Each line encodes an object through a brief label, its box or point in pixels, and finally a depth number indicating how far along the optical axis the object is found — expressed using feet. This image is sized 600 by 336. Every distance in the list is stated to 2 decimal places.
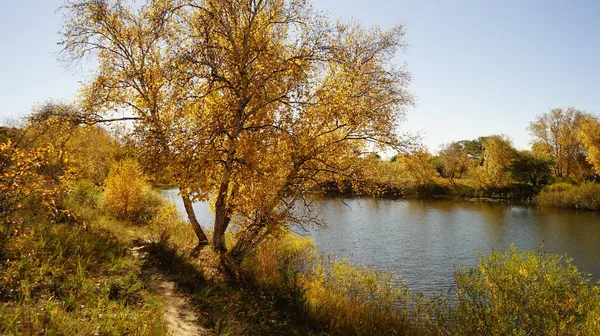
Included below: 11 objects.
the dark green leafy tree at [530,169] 164.04
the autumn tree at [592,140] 138.82
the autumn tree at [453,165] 196.20
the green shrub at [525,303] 23.72
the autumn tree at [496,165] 162.09
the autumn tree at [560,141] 166.30
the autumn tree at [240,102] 29.68
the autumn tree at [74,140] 33.30
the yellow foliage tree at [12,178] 22.07
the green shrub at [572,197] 121.90
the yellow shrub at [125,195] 51.44
